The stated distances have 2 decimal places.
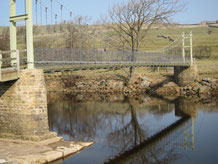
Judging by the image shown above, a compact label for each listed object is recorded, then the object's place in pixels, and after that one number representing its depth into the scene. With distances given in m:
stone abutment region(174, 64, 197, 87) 28.18
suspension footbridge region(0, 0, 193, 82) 10.72
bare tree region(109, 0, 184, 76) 28.34
